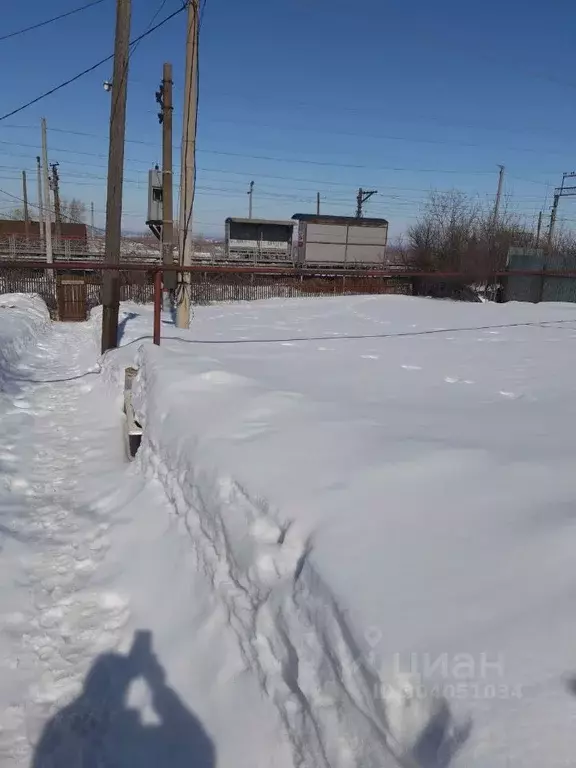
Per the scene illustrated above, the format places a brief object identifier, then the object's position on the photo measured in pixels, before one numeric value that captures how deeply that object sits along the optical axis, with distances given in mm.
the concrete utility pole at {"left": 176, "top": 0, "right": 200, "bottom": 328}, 9109
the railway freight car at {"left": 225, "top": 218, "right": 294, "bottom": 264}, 39000
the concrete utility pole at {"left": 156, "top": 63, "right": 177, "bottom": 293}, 15290
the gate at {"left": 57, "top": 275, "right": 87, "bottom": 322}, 16484
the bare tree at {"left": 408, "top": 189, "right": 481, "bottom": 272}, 26047
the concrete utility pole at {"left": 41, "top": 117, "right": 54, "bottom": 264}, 23109
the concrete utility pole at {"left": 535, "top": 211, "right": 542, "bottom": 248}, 31644
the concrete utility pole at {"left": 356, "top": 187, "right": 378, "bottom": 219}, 55016
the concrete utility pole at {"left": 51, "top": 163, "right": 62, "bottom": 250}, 41162
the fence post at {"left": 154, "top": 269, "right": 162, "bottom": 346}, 7254
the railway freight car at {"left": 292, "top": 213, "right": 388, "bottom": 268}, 37281
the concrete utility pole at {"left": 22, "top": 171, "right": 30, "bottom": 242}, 56831
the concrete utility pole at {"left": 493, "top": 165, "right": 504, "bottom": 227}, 30250
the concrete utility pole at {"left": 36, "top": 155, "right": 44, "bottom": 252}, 36009
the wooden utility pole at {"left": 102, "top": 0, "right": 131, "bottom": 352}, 9812
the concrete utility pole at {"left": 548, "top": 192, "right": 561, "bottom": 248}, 38406
